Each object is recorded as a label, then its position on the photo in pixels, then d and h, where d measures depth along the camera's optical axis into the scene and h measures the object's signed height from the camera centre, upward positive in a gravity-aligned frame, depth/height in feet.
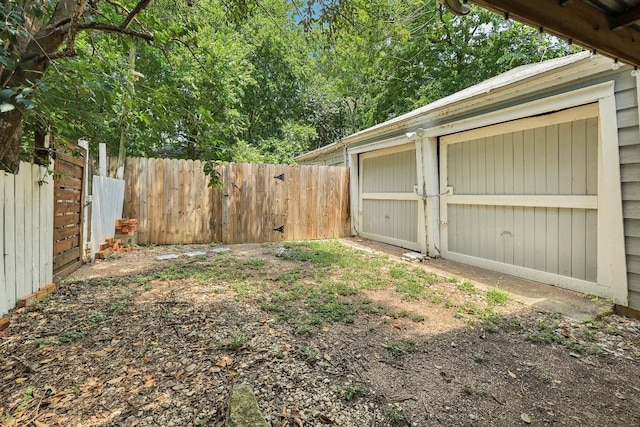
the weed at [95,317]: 7.39 -2.59
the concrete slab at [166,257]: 14.55 -2.05
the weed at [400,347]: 6.46 -2.90
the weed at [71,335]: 6.49 -2.66
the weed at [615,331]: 7.27 -2.84
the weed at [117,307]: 8.13 -2.54
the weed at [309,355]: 5.91 -2.83
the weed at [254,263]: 13.36 -2.18
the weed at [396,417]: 4.43 -3.04
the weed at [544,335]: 6.95 -2.86
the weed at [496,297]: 9.27 -2.60
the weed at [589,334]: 7.02 -2.86
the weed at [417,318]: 8.05 -2.79
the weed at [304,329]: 7.04 -2.73
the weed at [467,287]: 10.38 -2.55
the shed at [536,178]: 8.49 +1.45
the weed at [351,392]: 4.90 -2.95
